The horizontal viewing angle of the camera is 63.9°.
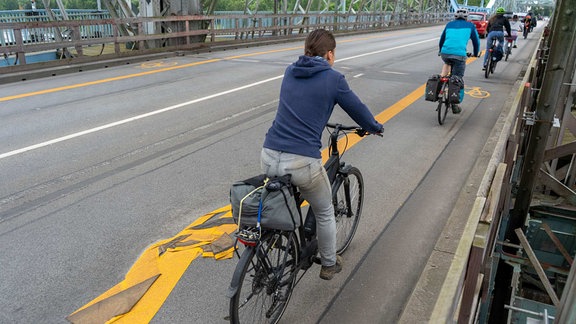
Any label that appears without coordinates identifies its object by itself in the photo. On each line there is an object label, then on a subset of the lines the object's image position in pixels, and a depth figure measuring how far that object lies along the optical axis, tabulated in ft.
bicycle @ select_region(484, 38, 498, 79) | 46.85
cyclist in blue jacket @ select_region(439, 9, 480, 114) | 29.58
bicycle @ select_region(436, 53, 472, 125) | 28.64
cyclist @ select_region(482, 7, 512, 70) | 47.14
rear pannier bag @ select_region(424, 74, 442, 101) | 28.76
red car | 113.83
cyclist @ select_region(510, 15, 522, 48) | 76.60
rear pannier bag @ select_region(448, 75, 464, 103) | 28.91
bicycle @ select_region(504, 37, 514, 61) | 61.17
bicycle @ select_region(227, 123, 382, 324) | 9.57
